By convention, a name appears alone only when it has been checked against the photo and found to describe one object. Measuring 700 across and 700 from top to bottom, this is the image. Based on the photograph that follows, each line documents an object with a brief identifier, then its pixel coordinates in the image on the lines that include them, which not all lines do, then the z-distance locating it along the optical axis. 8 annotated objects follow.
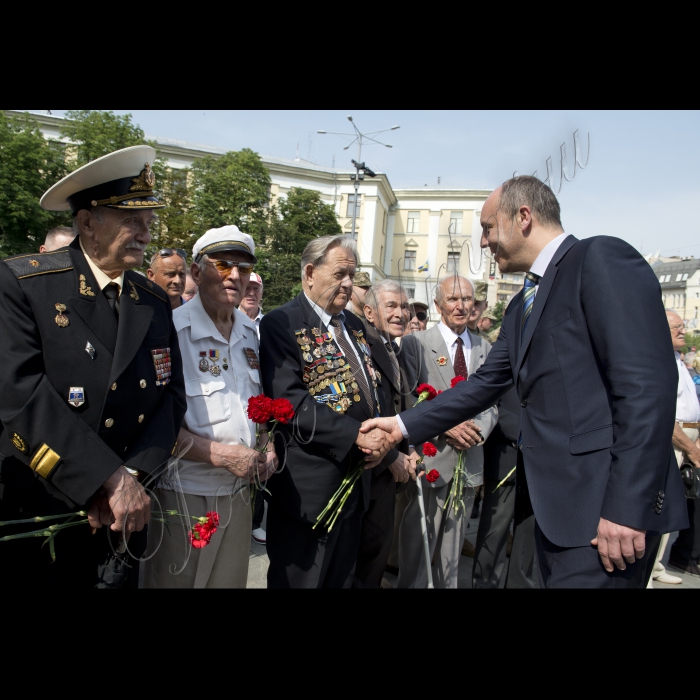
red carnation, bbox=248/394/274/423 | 2.64
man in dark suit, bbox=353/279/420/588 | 3.70
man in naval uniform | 2.07
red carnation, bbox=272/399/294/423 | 2.63
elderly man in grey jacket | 4.23
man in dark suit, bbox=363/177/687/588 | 2.00
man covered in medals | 3.04
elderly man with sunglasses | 2.75
